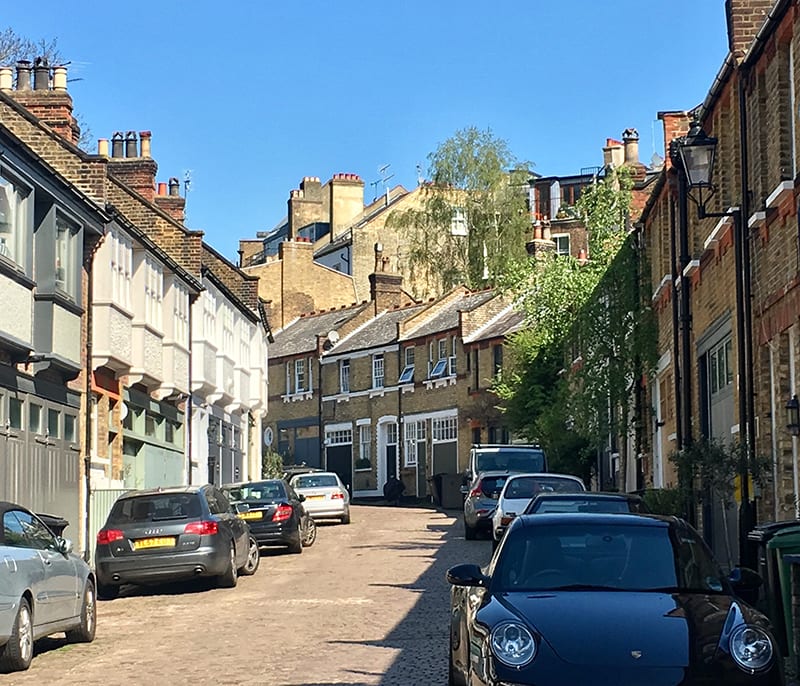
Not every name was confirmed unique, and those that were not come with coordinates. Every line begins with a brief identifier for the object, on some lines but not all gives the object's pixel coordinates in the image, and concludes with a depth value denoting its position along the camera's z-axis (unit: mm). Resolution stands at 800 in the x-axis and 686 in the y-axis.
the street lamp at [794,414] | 17938
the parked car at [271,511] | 29203
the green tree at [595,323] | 33250
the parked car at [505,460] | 37219
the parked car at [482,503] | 31547
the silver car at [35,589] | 12938
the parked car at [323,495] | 40000
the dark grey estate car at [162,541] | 21344
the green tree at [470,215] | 65000
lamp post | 18594
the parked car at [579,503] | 17094
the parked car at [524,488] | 27344
